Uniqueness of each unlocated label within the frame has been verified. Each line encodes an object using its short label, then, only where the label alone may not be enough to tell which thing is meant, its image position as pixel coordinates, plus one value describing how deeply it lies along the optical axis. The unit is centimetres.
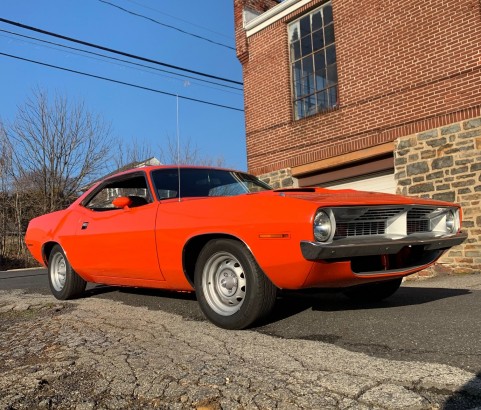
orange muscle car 314
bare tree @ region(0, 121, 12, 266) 1972
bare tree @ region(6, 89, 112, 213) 2002
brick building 829
